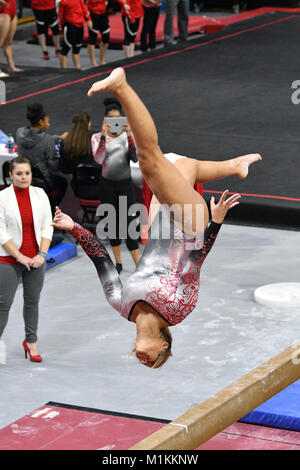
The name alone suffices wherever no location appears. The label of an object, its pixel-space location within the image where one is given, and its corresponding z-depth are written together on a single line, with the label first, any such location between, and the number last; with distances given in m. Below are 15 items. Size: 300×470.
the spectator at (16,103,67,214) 12.64
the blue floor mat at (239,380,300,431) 8.59
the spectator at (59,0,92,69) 20.17
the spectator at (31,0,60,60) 22.25
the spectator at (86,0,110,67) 20.84
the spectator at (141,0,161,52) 22.28
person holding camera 10.99
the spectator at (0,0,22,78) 20.61
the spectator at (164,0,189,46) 22.96
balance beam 5.71
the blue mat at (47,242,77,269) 13.20
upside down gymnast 5.55
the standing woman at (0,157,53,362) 9.70
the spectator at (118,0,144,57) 21.43
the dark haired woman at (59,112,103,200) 12.79
